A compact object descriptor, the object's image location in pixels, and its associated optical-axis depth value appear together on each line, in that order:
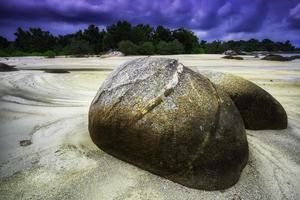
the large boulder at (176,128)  1.63
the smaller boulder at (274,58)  11.60
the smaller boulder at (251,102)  2.38
